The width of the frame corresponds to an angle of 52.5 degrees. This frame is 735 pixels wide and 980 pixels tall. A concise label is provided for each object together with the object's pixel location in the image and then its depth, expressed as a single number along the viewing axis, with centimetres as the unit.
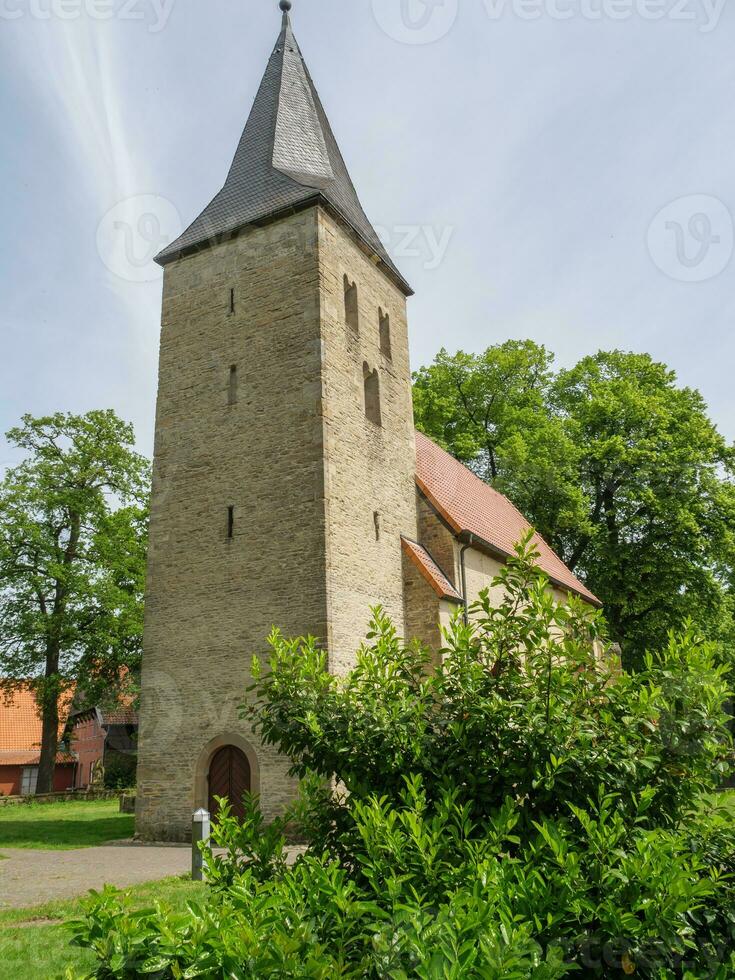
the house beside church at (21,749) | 3672
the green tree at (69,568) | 2553
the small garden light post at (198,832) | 861
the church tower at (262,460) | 1334
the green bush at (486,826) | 260
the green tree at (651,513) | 2500
